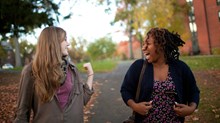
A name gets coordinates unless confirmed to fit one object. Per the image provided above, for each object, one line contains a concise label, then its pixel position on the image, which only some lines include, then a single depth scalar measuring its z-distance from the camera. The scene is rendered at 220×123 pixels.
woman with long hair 2.20
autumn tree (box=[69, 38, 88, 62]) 55.34
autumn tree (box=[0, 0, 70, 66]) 12.95
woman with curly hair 2.29
